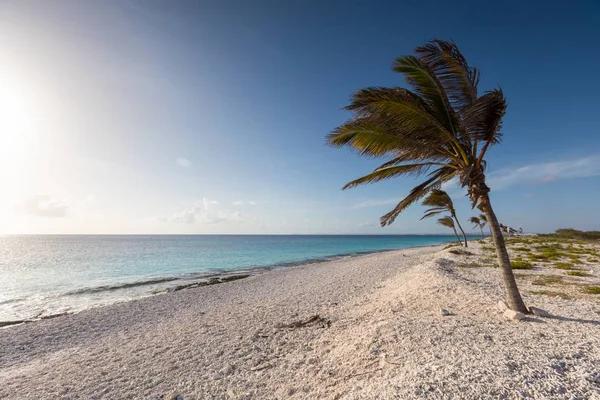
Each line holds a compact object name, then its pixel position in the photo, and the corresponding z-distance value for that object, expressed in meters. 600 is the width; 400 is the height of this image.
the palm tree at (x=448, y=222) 32.47
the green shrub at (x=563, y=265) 13.23
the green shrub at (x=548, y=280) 9.88
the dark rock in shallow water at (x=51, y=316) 11.65
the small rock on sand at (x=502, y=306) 6.27
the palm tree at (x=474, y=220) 39.63
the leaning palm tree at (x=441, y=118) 5.73
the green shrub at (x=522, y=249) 22.12
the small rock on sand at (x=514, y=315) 5.66
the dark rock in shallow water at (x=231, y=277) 20.12
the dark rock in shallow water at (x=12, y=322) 10.79
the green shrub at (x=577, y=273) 11.23
